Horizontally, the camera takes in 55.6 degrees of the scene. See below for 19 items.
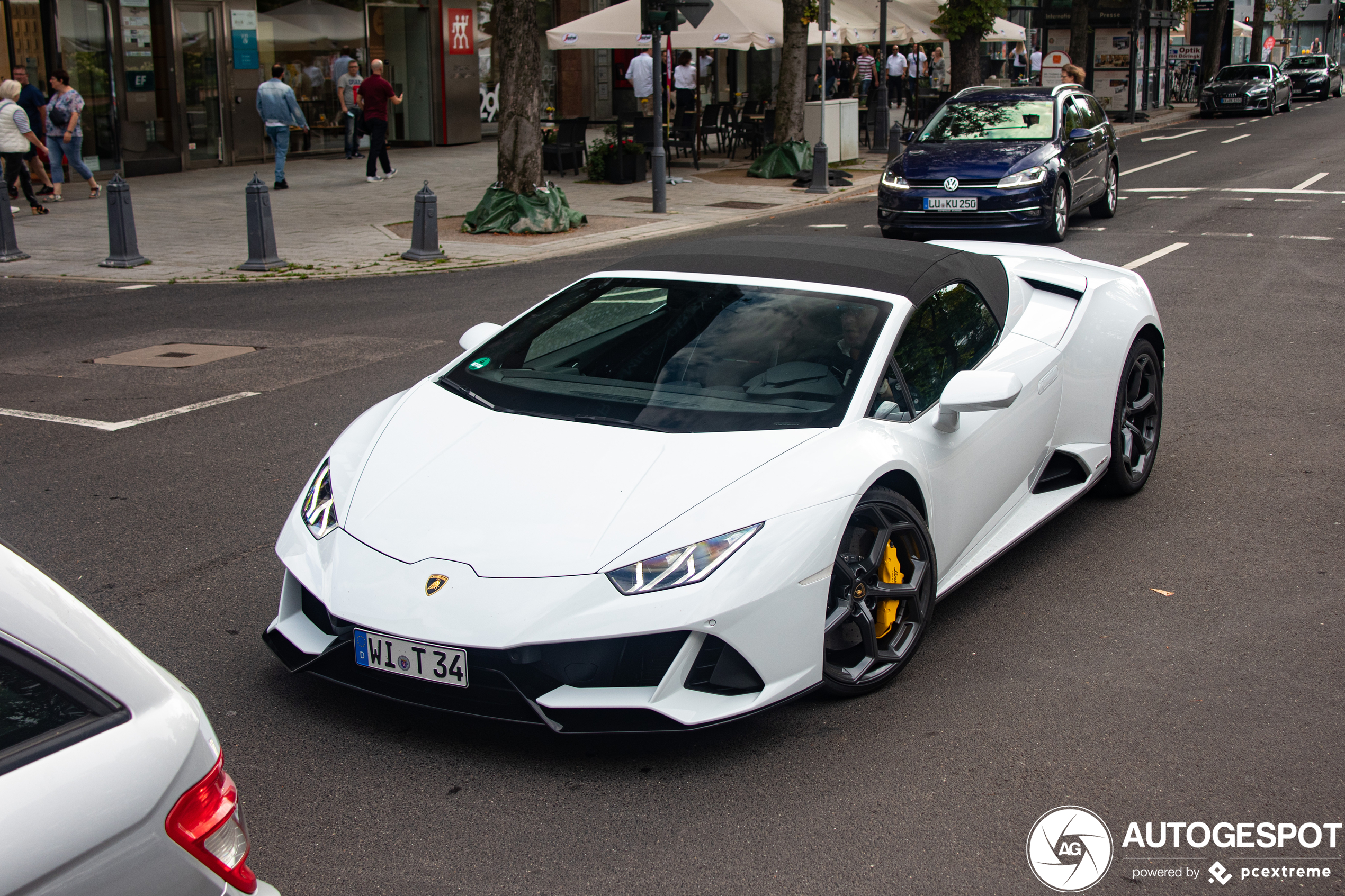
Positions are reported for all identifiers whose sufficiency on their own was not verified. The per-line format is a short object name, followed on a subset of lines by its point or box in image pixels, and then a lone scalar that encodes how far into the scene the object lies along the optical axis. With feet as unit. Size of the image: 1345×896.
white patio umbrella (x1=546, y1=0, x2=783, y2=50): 75.00
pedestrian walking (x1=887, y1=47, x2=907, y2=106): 121.08
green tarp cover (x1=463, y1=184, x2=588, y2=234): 55.42
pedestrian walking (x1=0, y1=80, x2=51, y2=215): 58.03
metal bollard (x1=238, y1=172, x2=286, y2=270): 45.78
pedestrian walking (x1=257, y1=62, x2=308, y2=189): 70.28
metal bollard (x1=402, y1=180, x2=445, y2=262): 47.80
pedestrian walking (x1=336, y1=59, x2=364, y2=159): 87.15
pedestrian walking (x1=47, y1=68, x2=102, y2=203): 64.80
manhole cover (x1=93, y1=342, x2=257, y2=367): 30.66
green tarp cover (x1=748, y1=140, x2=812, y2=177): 77.15
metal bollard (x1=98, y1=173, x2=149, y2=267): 45.50
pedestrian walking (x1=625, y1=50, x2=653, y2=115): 80.84
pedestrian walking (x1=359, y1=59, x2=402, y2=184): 73.51
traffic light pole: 58.49
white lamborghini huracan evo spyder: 11.18
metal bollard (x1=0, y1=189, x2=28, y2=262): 47.32
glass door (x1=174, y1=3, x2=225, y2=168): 78.43
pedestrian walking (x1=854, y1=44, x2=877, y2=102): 117.29
